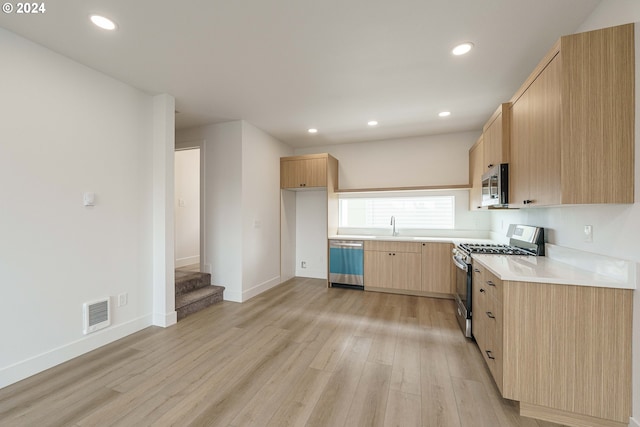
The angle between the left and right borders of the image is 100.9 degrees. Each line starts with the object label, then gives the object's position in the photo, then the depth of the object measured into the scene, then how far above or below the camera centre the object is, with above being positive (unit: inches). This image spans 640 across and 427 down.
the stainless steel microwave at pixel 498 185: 96.8 +10.4
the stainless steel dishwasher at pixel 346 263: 176.9 -34.6
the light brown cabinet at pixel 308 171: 184.7 +29.5
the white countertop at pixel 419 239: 156.2 -16.6
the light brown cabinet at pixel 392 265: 163.2 -33.7
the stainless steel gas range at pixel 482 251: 100.1 -15.6
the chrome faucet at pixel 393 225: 186.4 -8.9
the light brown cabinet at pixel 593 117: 58.9 +22.1
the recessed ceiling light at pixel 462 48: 84.2 +53.6
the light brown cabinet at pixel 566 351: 58.8 -32.8
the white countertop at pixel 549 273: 59.2 -15.7
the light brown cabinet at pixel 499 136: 97.0 +29.8
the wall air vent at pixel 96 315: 96.0 -38.5
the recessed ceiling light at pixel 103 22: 72.3 +53.6
